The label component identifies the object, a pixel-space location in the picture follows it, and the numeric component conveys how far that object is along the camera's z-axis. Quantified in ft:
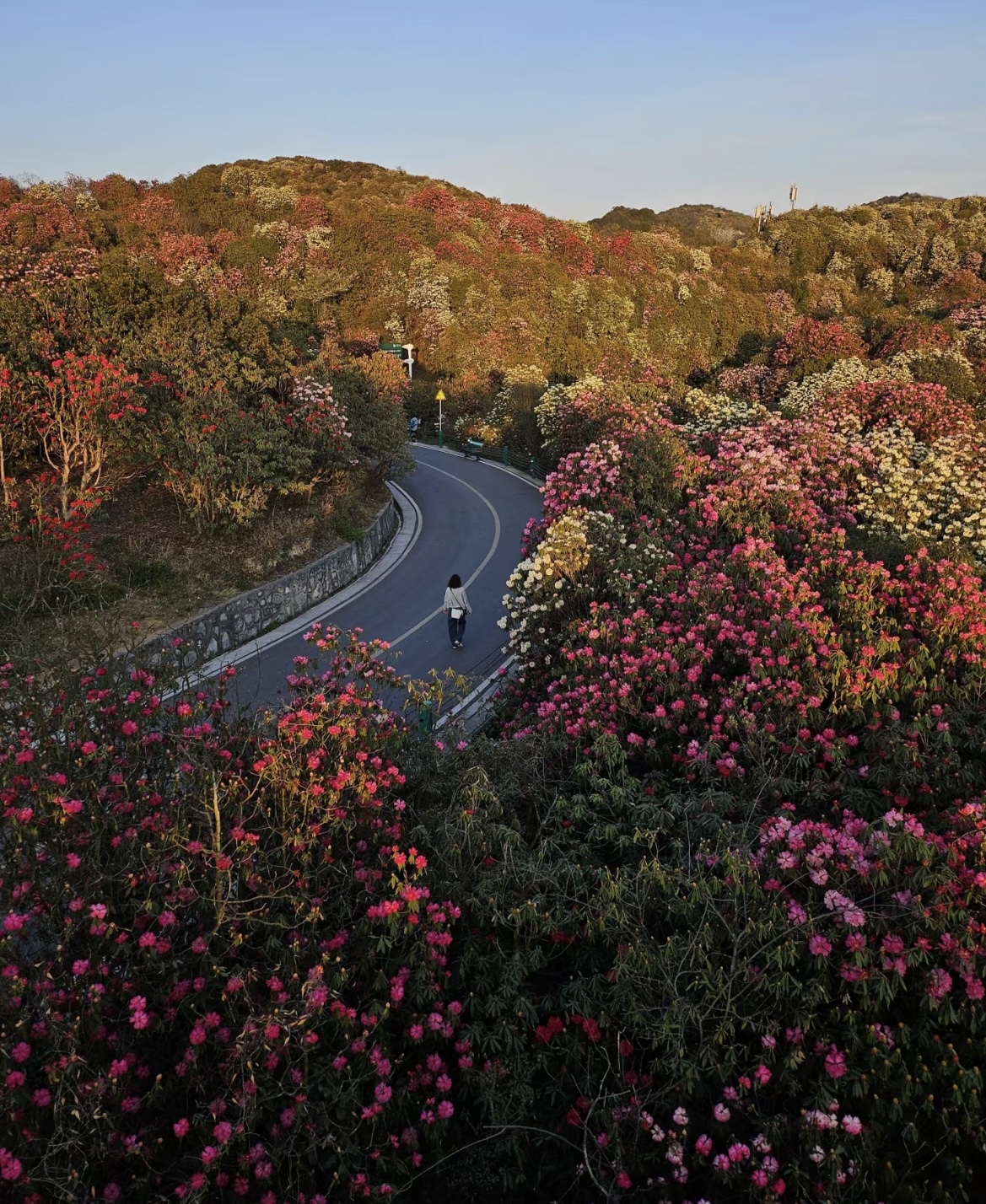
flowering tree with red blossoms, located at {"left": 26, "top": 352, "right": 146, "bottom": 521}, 53.16
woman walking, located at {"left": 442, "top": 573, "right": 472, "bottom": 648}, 51.42
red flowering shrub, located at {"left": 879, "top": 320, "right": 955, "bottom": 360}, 106.08
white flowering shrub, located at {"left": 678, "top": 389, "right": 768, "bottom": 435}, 71.10
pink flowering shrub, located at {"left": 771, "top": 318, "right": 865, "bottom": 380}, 113.80
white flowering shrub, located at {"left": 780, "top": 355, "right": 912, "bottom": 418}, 78.43
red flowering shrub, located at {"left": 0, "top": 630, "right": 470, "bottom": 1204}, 11.80
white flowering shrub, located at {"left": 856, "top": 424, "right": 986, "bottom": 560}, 40.98
